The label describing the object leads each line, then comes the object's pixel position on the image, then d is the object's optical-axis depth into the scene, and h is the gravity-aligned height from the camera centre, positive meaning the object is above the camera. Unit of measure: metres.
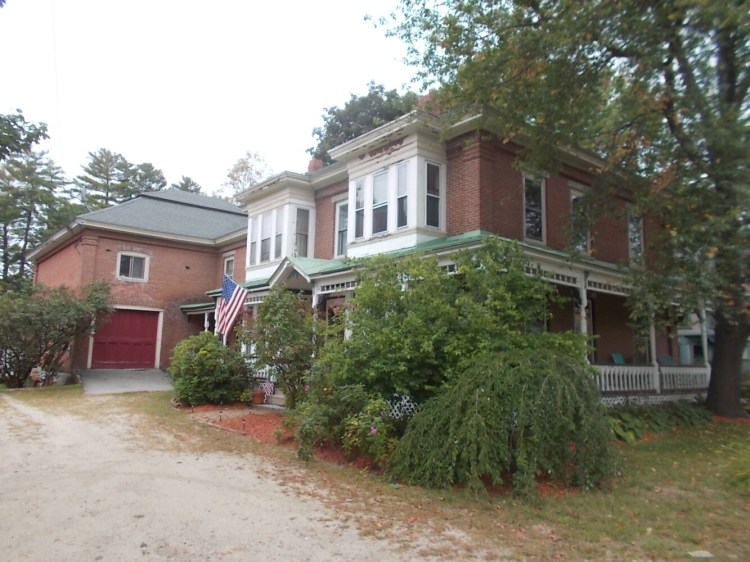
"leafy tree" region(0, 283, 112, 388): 16.87 +0.59
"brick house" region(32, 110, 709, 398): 12.77 +3.57
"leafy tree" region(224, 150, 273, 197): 43.06 +14.25
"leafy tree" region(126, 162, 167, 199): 51.07 +16.25
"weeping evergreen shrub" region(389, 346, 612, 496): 6.23 -0.87
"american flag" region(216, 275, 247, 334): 13.88 +1.24
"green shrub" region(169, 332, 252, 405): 13.35 -0.55
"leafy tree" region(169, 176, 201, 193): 53.97 +16.49
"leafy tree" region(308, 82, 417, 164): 34.41 +15.40
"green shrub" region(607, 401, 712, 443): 10.03 -1.16
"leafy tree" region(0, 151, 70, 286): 37.00 +9.23
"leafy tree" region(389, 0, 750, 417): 8.56 +4.79
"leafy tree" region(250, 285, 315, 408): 10.50 +0.25
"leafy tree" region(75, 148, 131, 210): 48.12 +15.58
